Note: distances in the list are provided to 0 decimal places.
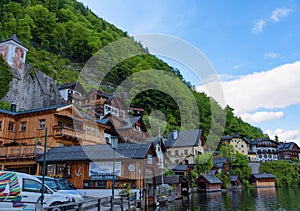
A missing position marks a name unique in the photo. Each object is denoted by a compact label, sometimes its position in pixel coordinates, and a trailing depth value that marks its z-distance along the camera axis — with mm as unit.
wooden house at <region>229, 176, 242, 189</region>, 54781
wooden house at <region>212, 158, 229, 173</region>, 55031
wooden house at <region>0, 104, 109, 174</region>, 24594
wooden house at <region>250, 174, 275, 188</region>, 61522
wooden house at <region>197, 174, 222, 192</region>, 45403
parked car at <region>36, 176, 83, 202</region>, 13120
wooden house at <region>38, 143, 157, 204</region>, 20922
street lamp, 15547
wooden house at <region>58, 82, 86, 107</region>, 53531
